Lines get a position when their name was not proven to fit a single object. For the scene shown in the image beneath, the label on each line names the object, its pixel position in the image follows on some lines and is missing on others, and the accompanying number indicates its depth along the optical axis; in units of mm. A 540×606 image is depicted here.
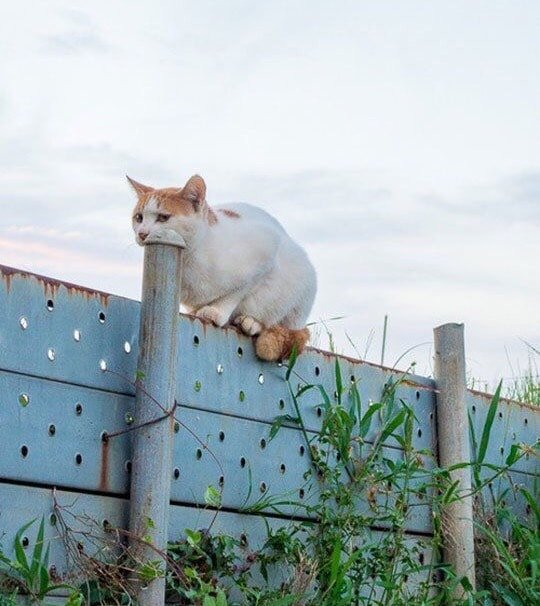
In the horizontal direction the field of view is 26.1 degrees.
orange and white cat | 3342
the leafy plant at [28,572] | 2420
